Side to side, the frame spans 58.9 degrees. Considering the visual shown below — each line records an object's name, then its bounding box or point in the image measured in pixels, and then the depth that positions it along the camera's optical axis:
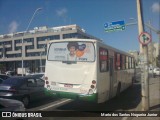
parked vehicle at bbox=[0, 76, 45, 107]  6.05
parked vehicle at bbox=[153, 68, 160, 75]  23.14
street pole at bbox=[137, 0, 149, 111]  5.45
